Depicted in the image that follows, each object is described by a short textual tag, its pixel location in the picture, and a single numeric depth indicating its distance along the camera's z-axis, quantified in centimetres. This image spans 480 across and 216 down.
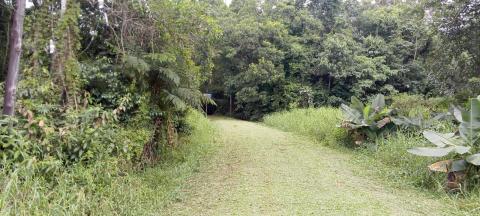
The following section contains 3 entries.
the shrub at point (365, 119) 816
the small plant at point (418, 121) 736
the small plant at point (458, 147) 500
